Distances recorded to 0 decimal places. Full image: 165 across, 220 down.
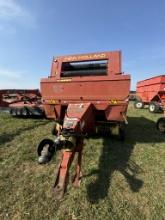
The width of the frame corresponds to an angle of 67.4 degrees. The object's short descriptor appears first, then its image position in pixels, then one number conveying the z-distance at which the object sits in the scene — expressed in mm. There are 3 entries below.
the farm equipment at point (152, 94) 7386
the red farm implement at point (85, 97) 2270
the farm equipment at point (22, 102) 5233
